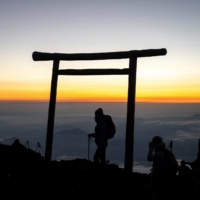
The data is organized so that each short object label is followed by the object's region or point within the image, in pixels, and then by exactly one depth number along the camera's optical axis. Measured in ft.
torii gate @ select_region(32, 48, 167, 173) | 25.40
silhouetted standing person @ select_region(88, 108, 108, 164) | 24.82
